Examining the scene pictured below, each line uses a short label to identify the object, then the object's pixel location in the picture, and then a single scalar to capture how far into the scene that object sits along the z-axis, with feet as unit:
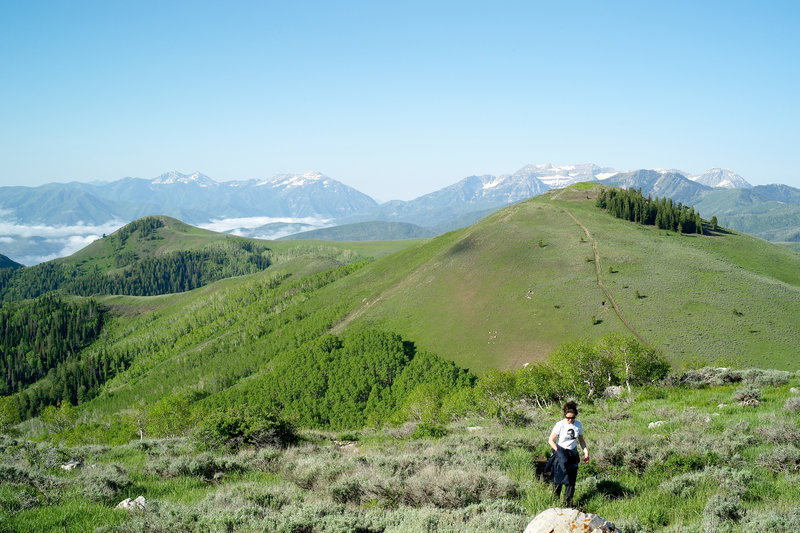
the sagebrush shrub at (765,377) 87.41
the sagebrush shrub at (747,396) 69.80
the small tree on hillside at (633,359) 139.85
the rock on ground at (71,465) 55.72
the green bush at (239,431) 69.72
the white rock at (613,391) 107.95
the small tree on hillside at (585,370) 142.13
